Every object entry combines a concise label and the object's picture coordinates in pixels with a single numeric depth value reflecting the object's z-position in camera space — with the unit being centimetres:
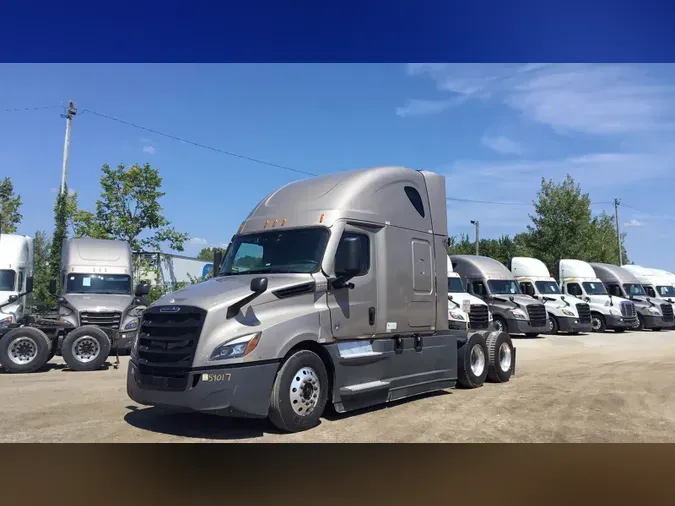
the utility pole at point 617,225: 5626
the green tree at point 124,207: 2516
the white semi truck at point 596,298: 2622
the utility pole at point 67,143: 2656
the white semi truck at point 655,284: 3125
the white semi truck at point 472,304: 1833
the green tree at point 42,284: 2217
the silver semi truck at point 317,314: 648
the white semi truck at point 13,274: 1530
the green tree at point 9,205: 3091
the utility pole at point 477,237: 5442
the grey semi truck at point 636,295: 2825
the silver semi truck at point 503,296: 2180
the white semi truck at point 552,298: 2414
